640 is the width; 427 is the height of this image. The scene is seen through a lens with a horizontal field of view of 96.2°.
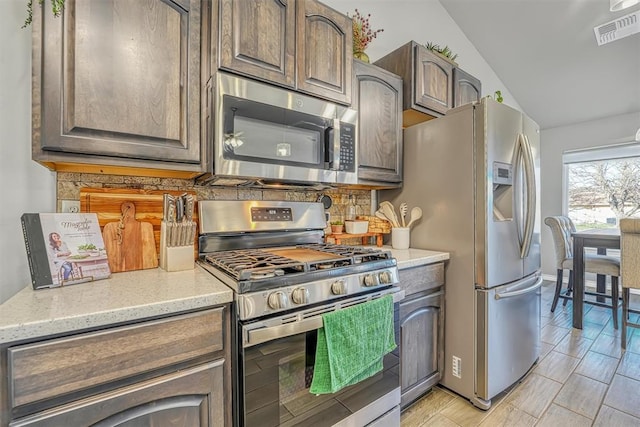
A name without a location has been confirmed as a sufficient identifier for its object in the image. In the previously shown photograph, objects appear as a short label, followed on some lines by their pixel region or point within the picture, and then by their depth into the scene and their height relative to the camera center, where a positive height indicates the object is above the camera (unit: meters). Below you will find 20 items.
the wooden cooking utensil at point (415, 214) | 2.01 -0.01
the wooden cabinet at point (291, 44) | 1.29 +0.85
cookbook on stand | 1.01 -0.14
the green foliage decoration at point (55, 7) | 0.98 +0.71
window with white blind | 3.80 +0.41
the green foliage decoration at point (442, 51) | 2.34 +1.36
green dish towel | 1.13 -0.56
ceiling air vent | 2.38 +1.60
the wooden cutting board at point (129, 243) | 1.26 -0.14
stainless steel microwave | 1.26 +0.38
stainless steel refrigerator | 1.67 -0.12
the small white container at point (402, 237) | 2.03 -0.17
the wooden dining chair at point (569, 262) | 2.80 -0.50
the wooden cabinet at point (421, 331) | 1.61 -0.70
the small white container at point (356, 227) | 2.04 -0.10
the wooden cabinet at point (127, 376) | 0.71 -0.46
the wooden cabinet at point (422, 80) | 2.07 +1.01
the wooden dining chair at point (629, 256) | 2.29 -0.35
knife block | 1.27 -0.19
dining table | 2.75 -0.48
